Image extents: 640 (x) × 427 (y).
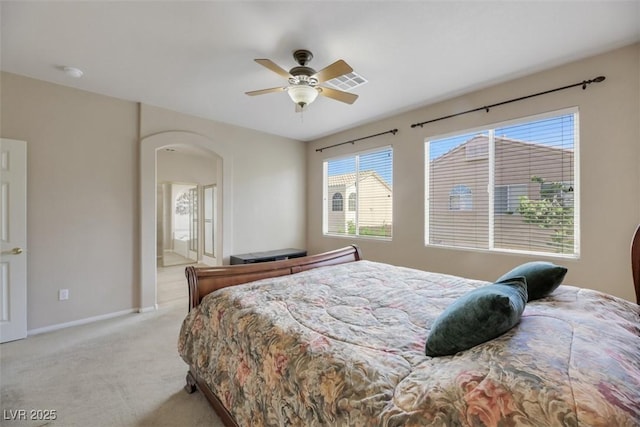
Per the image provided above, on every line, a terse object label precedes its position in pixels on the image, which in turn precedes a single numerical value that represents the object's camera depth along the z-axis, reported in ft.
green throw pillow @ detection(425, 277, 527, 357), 3.34
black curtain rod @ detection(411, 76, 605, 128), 8.41
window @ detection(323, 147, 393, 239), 14.52
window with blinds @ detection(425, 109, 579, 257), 9.23
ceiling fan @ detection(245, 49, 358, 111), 7.53
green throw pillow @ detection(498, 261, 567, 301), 5.11
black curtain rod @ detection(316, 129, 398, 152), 13.73
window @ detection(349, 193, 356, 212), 16.38
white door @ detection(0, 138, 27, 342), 9.07
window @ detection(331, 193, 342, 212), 17.24
